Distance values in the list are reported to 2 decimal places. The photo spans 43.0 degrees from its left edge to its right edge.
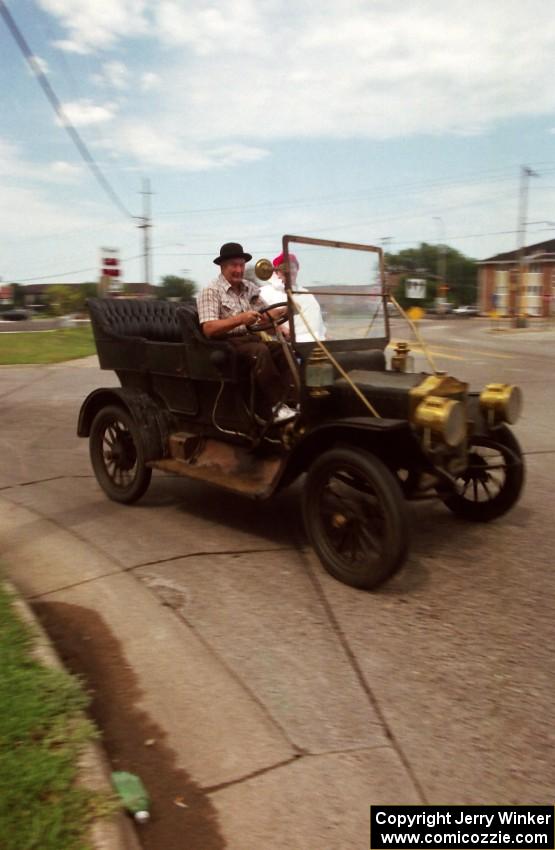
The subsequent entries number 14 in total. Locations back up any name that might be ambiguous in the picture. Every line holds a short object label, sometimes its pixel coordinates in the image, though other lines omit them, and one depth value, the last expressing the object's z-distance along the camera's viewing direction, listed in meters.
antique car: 3.45
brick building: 70.00
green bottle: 2.03
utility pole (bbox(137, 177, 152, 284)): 37.50
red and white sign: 18.22
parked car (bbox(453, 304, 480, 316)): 76.38
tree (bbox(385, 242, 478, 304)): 92.01
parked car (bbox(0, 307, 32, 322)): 57.64
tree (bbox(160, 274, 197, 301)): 61.41
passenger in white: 4.09
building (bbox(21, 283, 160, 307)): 125.71
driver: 4.14
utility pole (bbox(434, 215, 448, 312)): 66.94
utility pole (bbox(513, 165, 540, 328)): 41.25
